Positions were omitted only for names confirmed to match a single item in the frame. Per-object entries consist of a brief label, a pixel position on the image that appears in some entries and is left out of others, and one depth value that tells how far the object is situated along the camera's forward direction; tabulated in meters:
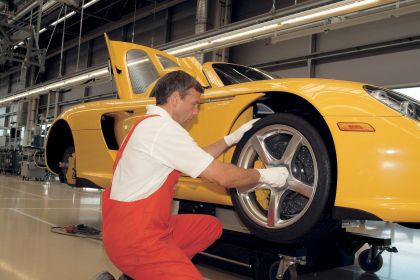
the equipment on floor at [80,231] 4.10
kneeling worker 1.75
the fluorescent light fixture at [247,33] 5.56
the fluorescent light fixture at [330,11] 4.47
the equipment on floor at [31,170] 12.39
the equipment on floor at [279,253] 2.54
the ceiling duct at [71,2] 9.37
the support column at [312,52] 9.55
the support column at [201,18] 10.02
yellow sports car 1.95
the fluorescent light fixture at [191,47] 6.70
